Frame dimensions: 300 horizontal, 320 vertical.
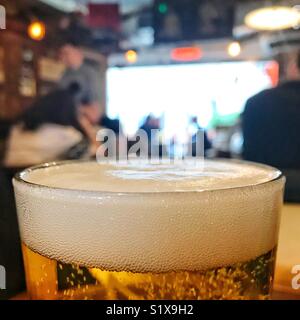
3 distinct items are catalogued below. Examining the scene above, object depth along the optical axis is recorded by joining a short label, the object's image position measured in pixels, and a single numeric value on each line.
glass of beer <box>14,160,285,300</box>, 0.25
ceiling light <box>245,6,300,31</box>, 2.59
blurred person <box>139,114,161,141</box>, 3.12
